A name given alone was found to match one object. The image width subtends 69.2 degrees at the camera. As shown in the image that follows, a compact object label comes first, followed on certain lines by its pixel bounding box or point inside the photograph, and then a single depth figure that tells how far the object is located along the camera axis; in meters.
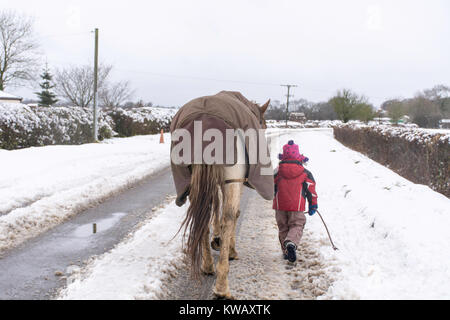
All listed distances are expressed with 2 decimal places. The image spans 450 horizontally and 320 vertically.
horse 3.01
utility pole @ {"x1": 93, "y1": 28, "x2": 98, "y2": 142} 19.18
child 3.97
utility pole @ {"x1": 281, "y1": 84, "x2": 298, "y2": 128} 69.38
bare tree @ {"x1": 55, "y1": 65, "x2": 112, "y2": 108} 38.88
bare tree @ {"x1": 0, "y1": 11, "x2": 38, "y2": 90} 37.28
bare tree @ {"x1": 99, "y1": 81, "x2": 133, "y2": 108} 43.56
